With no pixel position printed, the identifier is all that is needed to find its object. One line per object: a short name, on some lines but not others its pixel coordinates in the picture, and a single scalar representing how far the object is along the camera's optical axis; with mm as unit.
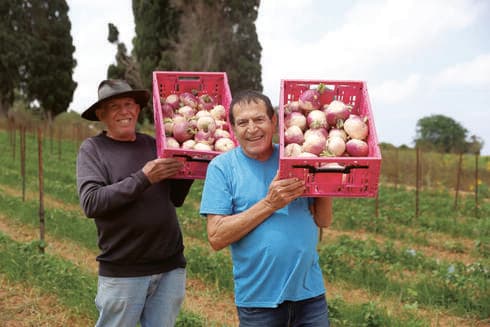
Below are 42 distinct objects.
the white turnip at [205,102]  3145
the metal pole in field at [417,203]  9903
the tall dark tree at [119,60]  25922
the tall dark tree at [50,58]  28156
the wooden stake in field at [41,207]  6646
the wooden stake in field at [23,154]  9648
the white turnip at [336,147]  2361
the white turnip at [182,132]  2842
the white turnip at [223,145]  2734
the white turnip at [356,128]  2424
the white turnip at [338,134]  2447
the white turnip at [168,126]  2895
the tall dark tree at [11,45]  27422
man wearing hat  2570
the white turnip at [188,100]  3105
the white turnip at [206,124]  2851
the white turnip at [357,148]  2359
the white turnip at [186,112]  3006
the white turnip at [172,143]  2742
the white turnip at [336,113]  2539
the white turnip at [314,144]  2352
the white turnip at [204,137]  2793
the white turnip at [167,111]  3031
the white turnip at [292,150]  2309
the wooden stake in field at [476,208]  10377
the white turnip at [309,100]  2580
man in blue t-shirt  2227
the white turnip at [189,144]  2752
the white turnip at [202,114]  2965
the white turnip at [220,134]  2830
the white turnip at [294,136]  2385
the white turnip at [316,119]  2506
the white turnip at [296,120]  2490
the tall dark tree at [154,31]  24578
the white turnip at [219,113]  3046
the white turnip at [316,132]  2430
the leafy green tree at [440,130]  56375
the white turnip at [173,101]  3080
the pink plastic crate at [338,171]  2213
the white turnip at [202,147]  2721
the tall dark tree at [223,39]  24047
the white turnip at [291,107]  2588
